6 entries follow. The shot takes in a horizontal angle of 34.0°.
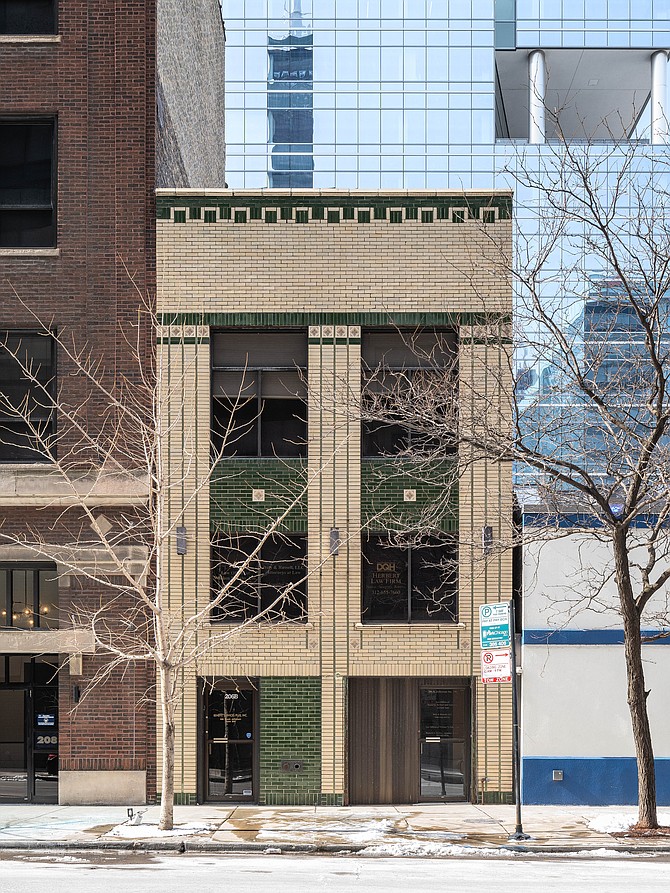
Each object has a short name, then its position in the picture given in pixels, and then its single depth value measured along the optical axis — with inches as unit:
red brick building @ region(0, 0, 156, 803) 754.2
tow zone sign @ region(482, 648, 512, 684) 617.9
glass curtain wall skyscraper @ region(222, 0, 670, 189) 3496.6
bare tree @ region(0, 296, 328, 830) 752.3
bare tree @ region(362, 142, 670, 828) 623.8
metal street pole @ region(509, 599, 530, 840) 608.4
